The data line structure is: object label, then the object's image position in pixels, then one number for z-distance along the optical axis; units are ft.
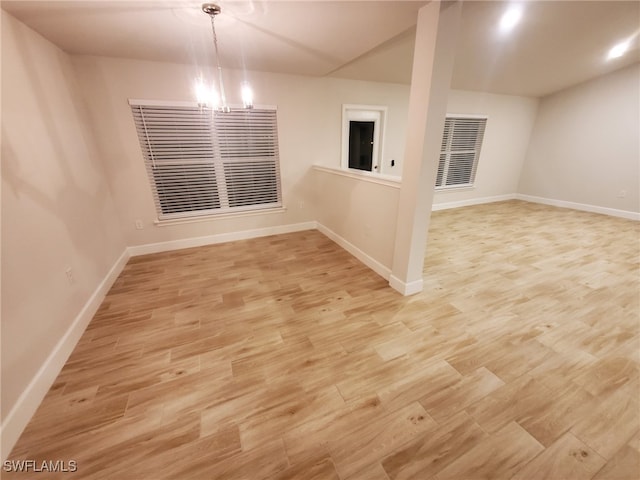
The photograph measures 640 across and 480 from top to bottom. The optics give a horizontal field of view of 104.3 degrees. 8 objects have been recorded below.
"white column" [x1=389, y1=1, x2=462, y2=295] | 5.96
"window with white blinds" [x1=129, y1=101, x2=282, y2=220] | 10.61
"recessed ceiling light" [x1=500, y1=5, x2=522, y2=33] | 7.82
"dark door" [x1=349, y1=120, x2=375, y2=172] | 14.66
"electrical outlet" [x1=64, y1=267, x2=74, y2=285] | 6.56
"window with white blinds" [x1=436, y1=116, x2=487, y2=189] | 17.48
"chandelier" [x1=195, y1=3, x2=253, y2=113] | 6.00
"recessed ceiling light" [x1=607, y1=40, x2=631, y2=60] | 11.52
